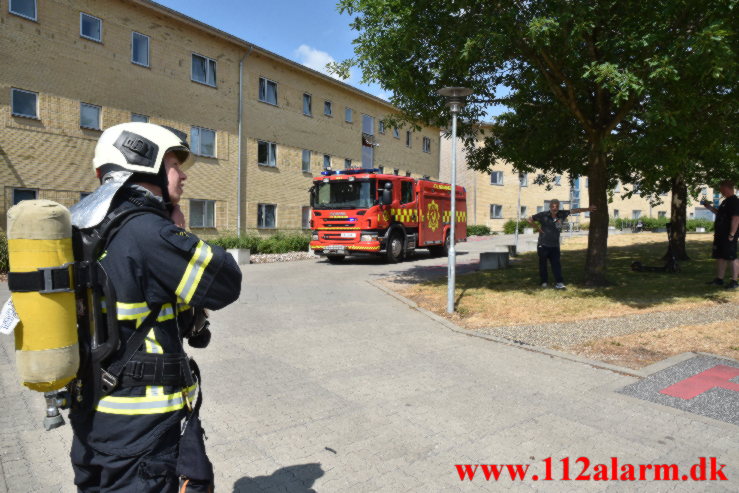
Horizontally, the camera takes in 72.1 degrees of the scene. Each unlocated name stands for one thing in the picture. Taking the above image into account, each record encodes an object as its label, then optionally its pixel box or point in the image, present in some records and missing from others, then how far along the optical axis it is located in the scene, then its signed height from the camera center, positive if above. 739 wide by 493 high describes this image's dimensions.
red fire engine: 15.07 +0.36
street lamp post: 8.23 +0.84
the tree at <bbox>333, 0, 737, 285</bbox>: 7.24 +2.90
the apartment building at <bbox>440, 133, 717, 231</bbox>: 39.84 +2.74
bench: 13.72 -0.94
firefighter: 1.79 -0.46
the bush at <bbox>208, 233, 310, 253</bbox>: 19.14 -0.72
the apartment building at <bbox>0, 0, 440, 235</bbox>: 14.95 +4.46
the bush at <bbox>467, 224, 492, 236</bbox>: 36.71 -0.28
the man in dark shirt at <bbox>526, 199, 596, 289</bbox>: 10.06 -0.20
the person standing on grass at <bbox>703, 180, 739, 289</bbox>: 9.06 -0.05
